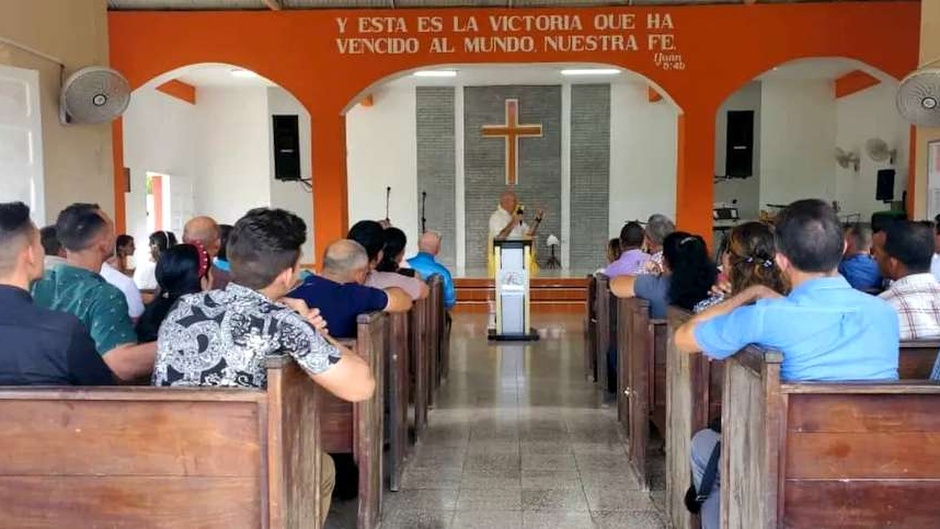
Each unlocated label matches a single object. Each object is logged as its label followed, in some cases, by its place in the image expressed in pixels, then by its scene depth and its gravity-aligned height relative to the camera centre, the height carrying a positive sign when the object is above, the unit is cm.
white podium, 726 -81
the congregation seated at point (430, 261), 578 -43
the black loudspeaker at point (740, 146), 1153 +79
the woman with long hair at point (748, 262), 252 -21
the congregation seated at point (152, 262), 548 -45
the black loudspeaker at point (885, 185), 1004 +17
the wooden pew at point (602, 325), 495 -79
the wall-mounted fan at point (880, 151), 1070 +65
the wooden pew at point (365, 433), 291 -87
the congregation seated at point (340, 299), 306 -38
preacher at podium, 877 -23
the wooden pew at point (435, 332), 500 -88
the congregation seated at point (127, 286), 347 -36
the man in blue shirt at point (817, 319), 190 -29
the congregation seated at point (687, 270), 324 -29
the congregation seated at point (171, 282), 254 -25
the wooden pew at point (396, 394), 340 -85
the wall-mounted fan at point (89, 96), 530 +73
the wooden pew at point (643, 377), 349 -81
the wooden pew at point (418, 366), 416 -88
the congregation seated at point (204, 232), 397 -15
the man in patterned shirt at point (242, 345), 191 -35
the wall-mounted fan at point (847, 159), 1164 +60
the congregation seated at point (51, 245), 365 -19
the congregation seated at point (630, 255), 476 -33
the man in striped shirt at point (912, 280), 287 -30
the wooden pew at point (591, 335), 563 -98
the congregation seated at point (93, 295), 247 -30
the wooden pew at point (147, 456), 180 -59
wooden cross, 1228 +108
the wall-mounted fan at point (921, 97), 542 +71
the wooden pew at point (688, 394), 259 -67
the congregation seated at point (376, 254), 403 -27
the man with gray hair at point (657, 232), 447 -18
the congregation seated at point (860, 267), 397 -35
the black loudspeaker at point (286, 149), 1196 +82
